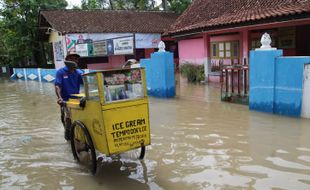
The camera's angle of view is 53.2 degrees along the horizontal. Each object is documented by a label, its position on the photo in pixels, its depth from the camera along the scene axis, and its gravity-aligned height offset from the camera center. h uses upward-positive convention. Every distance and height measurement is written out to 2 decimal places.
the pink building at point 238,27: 10.34 +0.89
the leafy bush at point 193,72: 14.88 -0.94
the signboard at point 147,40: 21.97 +1.06
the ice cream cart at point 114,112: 3.98 -0.73
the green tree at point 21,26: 26.50 +3.02
